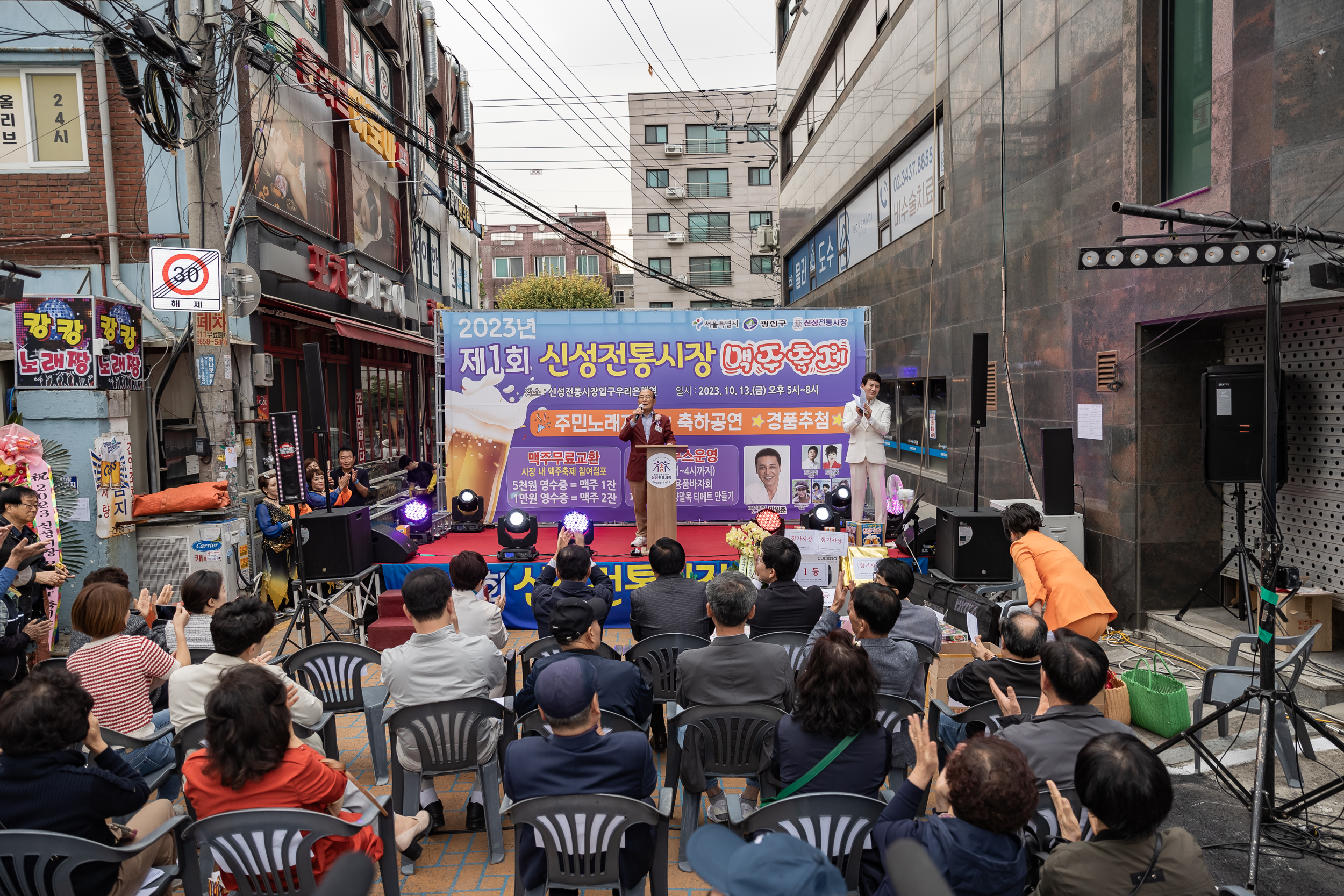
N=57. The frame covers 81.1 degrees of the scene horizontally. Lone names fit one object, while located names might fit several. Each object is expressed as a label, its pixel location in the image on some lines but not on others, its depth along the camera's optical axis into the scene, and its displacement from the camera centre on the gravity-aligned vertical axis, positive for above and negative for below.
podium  8.50 -0.92
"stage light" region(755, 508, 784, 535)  7.25 -1.14
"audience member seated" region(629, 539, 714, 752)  4.61 -1.21
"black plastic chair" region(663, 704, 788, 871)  3.48 -1.53
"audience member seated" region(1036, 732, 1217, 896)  2.15 -1.27
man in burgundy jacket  8.70 -0.40
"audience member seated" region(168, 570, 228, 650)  4.31 -0.99
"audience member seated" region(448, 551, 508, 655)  4.61 -1.16
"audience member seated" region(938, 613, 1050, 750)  3.72 -1.32
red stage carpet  8.44 -1.63
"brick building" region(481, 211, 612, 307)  47.72 +9.09
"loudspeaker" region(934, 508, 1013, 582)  6.98 -1.37
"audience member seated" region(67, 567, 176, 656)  4.18 -1.23
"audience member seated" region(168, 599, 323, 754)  3.45 -1.13
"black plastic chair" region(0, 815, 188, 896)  2.46 -1.41
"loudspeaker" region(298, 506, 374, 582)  7.14 -1.22
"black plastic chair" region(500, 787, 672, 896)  2.64 -1.46
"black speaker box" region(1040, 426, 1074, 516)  7.23 -0.74
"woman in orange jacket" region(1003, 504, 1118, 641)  4.79 -1.18
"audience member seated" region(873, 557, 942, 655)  4.31 -1.25
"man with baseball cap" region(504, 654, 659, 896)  2.73 -1.28
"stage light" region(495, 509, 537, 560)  8.05 -1.35
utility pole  8.09 +2.34
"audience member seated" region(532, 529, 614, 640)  4.45 -1.05
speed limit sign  7.39 +1.27
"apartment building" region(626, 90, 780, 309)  40.78 +10.66
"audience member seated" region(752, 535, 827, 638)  4.66 -1.20
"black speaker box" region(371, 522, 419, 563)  7.82 -1.37
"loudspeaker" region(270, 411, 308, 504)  7.14 -0.42
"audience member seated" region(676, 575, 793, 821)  3.62 -1.26
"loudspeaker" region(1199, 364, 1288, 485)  5.86 -0.27
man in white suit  8.73 -0.50
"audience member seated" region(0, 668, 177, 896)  2.55 -1.18
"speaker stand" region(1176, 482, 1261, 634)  5.88 -1.34
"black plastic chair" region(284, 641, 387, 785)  4.34 -1.51
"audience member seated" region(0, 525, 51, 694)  4.14 -1.17
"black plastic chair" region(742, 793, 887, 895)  2.57 -1.40
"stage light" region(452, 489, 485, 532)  9.73 -1.31
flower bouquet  7.26 -1.33
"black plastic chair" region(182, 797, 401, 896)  2.54 -1.42
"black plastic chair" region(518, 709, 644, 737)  3.44 -1.46
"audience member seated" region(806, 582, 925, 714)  3.73 -1.18
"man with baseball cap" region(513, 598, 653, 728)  3.59 -1.21
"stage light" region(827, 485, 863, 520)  9.30 -1.26
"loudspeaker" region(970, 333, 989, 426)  7.09 +0.14
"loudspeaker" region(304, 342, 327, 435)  6.51 +0.21
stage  7.94 -1.70
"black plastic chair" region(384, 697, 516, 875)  3.60 -1.57
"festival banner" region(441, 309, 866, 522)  9.97 +0.01
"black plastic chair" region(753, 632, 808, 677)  4.46 -1.39
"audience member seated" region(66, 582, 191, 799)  3.71 -1.22
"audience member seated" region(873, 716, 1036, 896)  2.13 -1.18
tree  33.62 +4.92
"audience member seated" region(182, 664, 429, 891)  2.53 -1.17
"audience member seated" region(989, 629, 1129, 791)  2.87 -1.22
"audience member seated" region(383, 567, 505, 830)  3.77 -1.22
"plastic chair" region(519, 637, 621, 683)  4.18 -1.35
